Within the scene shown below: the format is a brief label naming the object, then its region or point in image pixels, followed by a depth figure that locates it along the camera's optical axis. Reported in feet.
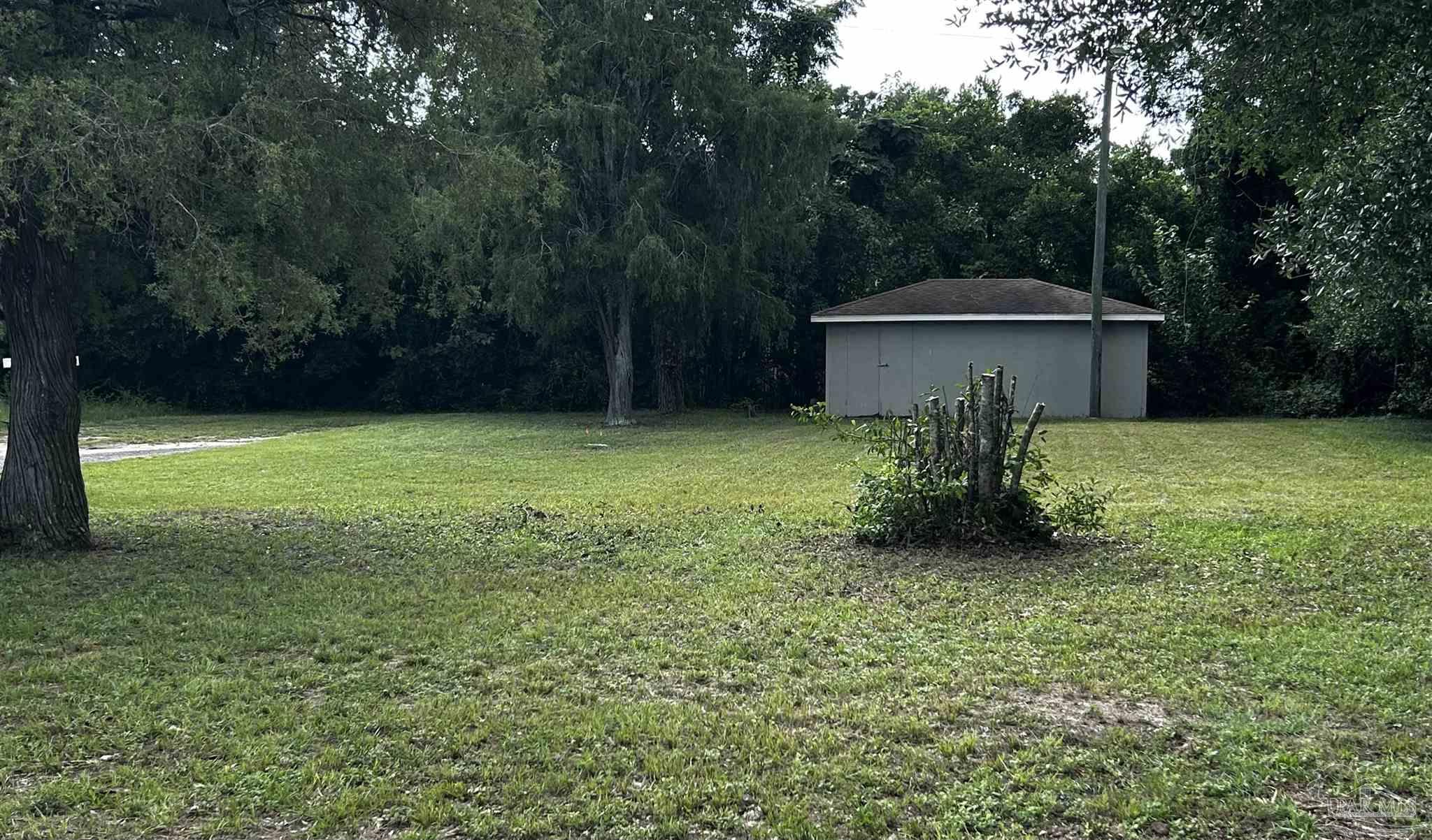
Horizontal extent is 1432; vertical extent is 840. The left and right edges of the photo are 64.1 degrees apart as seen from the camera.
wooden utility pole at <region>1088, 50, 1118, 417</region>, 71.15
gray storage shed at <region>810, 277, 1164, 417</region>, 73.92
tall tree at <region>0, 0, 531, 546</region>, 22.50
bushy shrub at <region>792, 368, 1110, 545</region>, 24.40
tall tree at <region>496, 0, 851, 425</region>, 63.82
